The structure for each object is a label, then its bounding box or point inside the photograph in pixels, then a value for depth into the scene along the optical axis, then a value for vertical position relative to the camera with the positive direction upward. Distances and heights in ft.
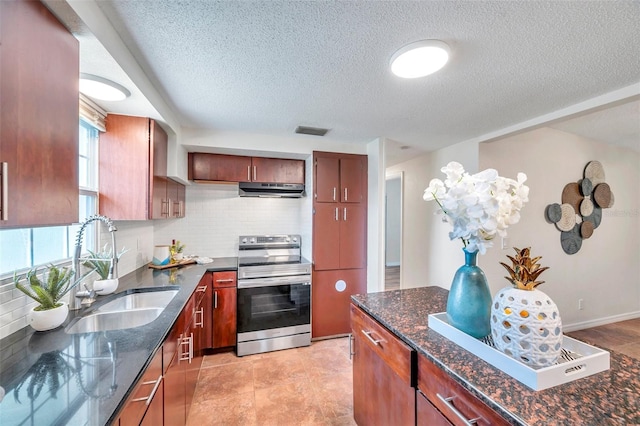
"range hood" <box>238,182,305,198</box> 9.70 +0.96
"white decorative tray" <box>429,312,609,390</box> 2.56 -1.59
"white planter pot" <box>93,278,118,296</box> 5.36 -1.51
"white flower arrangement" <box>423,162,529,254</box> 3.23 +0.15
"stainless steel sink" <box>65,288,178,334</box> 4.67 -2.00
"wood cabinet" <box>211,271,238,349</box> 8.51 -3.12
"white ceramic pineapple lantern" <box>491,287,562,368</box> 2.68 -1.20
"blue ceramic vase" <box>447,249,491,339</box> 3.44 -1.17
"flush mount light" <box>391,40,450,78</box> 4.27 +2.78
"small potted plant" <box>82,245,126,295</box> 5.38 -1.22
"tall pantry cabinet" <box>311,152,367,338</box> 9.80 -0.87
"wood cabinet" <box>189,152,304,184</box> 9.30 +1.72
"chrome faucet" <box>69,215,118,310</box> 4.85 -0.91
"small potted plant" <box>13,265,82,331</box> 3.89 -1.28
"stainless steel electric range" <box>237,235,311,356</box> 8.70 -3.15
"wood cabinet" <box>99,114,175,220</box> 6.15 +1.12
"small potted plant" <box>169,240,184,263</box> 8.95 -1.29
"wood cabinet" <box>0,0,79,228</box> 2.54 +1.08
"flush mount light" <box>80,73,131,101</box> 4.55 +2.34
